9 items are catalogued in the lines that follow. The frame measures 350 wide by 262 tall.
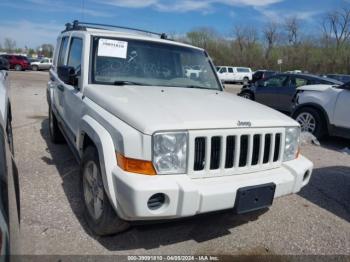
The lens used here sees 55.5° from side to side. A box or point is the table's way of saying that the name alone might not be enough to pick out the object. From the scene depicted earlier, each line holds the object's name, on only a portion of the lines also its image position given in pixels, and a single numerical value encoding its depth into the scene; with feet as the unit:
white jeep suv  8.22
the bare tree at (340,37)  174.62
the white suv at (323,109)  22.94
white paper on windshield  12.31
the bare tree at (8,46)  330.87
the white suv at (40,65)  123.10
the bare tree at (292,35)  191.11
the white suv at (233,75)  115.75
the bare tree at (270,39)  197.63
